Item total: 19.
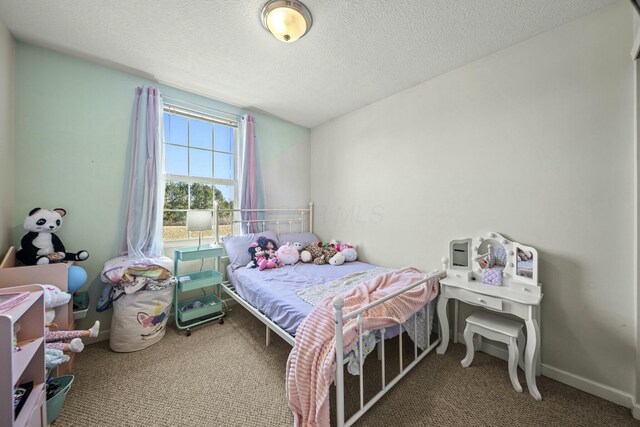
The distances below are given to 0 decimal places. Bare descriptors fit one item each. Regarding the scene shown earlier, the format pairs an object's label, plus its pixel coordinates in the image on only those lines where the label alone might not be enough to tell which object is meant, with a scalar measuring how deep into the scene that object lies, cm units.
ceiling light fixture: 148
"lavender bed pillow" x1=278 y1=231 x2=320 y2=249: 323
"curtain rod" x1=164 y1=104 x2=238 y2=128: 263
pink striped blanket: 118
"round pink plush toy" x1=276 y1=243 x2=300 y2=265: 273
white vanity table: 156
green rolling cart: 231
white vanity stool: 160
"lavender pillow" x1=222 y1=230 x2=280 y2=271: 264
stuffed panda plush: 170
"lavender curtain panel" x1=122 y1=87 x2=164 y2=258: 227
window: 266
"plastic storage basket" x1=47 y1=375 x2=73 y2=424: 131
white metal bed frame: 119
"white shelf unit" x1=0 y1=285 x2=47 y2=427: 85
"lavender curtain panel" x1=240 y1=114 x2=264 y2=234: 302
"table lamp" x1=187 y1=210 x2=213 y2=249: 241
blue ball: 174
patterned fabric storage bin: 198
